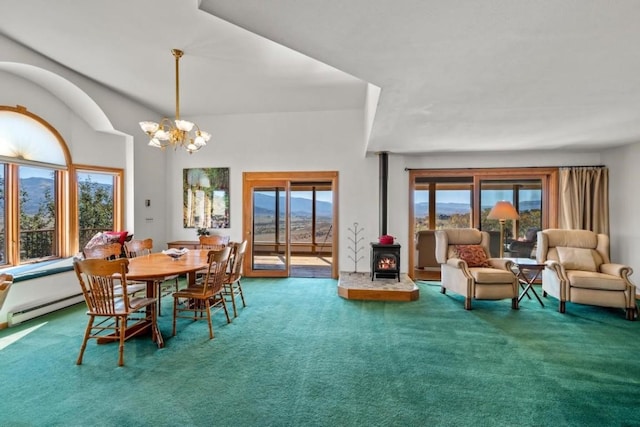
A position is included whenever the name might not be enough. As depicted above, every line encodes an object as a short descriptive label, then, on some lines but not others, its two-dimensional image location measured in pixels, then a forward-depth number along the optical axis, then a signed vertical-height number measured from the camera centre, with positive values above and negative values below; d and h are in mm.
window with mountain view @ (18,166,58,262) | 3980 +2
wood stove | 5082 -841
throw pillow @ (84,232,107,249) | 4270 -404
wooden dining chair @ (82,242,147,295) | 3356 -473
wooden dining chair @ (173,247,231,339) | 3164 -890
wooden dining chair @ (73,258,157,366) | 2514 -744
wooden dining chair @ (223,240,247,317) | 3844 -750
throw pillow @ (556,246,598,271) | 4273 -703
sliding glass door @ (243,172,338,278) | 5934 -195
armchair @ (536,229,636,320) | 3803 -854
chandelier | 3480 +963
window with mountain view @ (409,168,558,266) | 5555 +239
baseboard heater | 3444 -1217
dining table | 2803 -573
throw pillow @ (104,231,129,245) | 4404 -360
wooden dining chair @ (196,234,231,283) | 4754 -474
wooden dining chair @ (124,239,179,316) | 3854 -475
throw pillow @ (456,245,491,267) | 4566 -685
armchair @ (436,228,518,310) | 4090 -844
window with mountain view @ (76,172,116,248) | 4719 +141
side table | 4238 -798
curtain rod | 5252 +788
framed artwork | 6102 +281
